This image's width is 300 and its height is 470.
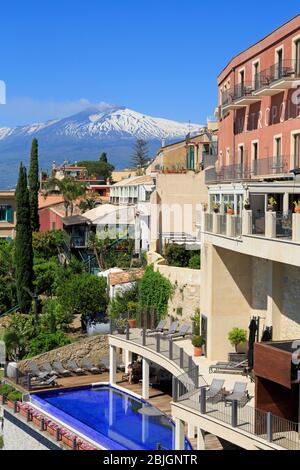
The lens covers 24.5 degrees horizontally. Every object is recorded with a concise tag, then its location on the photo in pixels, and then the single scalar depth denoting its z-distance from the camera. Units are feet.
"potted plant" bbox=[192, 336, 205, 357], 82.07
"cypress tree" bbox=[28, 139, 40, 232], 176.76
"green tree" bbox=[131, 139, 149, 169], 376.89
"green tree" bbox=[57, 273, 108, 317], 125.39
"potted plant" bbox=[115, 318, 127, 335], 96.43
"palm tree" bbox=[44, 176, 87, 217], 195.83
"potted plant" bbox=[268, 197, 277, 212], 65.97
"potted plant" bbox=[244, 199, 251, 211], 69.70
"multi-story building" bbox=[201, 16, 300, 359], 66.80
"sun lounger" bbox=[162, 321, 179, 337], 92.12
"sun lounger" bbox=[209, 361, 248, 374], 71.46
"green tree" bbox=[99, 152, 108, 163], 394.27
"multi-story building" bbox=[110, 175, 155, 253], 153.28
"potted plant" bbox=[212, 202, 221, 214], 82.83
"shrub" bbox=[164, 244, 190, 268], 119.14
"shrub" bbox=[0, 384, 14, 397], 93.60
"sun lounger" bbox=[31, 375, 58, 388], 97.69
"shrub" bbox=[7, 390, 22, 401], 91.66
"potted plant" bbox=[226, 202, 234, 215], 78.06
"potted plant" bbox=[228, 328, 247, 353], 79.46
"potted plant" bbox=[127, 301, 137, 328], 112.25
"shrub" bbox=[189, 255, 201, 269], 112.78
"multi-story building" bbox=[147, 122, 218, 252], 138.72
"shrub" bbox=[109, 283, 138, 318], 117.29
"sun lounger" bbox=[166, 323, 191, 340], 91.61
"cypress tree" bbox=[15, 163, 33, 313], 142.92
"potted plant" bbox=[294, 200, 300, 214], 58.29
